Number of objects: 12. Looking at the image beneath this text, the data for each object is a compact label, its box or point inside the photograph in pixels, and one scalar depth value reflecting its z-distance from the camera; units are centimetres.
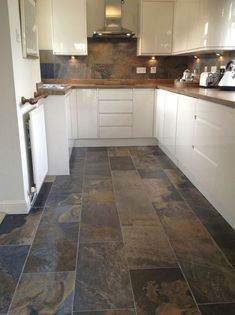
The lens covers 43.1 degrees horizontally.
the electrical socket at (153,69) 488
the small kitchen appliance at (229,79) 293
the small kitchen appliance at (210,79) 339
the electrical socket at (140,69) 486
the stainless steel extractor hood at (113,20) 435
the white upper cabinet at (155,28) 430
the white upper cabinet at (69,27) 419
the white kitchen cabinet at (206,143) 226
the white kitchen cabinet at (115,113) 427
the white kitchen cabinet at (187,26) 350
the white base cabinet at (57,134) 309
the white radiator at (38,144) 241
